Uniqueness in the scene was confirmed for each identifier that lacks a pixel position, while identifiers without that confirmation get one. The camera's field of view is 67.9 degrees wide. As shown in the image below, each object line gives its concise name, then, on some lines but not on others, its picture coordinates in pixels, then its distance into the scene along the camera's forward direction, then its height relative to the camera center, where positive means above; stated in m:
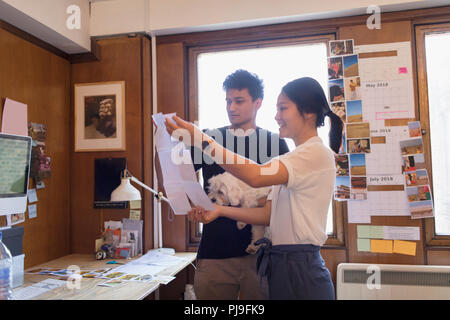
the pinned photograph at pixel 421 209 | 2.11 -0.23
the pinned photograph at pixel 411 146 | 2.14 +0.18
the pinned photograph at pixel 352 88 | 2.23 +0.58
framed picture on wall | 2.45 +0.48
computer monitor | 1.60 +0.06
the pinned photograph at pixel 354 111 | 2.23 +0.43
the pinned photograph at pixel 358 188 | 2.20 -0.08
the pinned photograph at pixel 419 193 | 2.12 -0.12
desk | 1.50 -0.51
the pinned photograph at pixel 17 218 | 1.97 -0.20
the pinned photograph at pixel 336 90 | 2.26 +0.58
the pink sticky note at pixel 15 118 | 1.92 +0.39
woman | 1.10 -0.04
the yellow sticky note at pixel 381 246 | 2.16 -0.46
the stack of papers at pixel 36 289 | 1.51 -0.51
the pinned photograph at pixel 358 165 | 2.21 +0.07
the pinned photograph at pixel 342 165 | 2.23 +0.07
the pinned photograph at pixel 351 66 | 2.24 +0.74
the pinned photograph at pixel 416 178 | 2.13 -0.03
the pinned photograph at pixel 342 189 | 2.22 -0.09
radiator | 2.04 -0.67
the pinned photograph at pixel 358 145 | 2.21 +0.20
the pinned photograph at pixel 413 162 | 2.14 +0.07
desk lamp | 2.06 -0.07
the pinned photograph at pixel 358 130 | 2.21 +0.30
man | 1.49 -0.22
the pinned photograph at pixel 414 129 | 2.15 +0.29
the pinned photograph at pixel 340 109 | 2.25 +0.45
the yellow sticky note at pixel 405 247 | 2.13 -0.47
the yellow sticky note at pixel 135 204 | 2.41 -0.16
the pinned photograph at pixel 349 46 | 2.24 +0.87
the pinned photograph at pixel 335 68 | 2.26 +0.73
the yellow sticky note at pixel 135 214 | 2.40 -0.24
